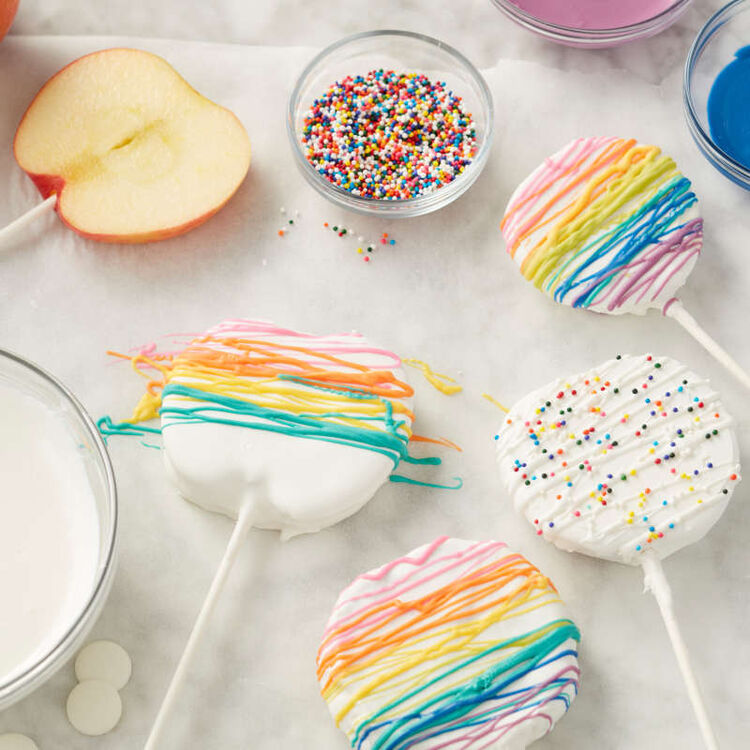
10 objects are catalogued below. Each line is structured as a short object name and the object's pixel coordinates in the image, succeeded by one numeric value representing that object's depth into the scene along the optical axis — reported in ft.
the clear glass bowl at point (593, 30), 1.99
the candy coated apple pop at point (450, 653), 1.73
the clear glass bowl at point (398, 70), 1.94
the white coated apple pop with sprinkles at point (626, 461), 1.79
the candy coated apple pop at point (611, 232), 1.89
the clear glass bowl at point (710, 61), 1.96
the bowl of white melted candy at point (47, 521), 1.69
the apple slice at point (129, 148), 1.94
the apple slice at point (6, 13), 1.95
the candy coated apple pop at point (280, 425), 1.80
